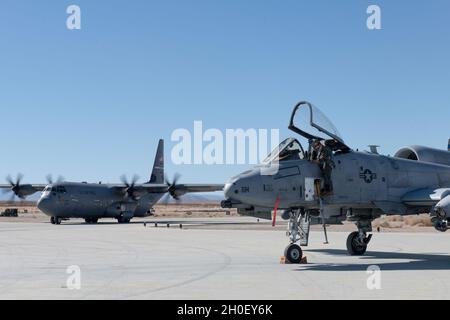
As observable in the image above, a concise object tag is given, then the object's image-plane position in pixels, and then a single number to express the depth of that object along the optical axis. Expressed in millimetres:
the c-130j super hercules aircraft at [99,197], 47653
